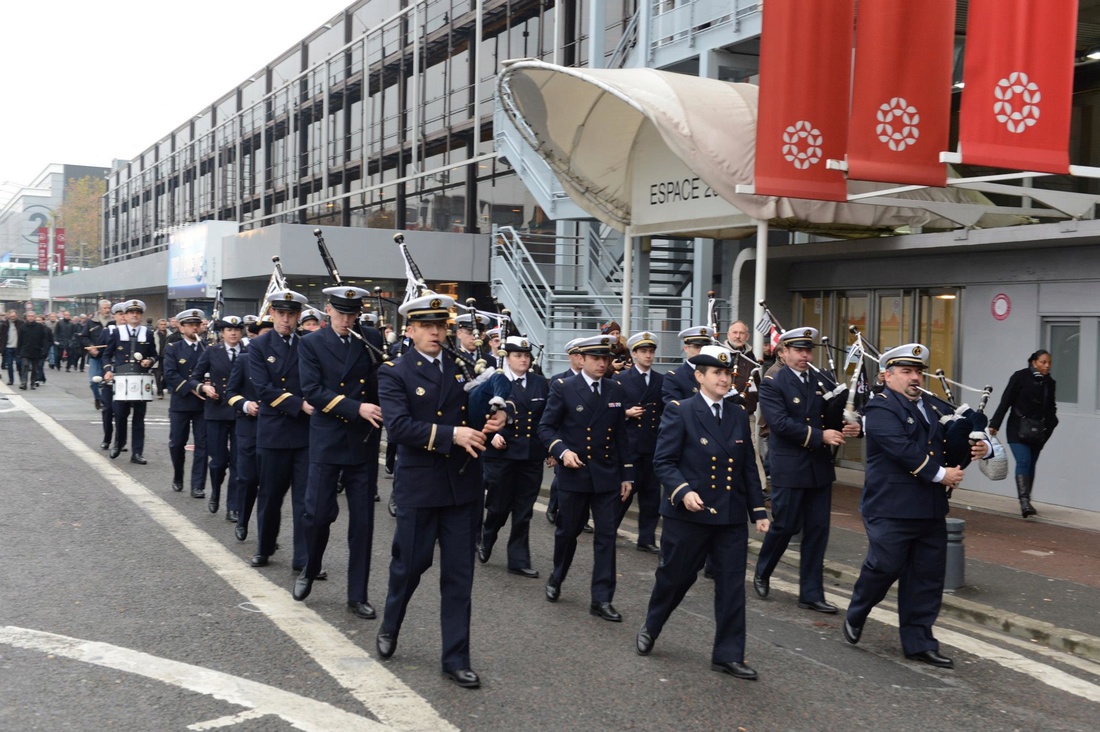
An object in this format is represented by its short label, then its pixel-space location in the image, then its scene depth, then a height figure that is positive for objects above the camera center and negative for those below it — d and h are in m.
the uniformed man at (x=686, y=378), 9.50 -0.43
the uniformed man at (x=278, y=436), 8.39 -0.91
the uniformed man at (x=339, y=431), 7.29 -0.74
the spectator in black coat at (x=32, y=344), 29.59 -0.79
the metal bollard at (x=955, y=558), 8.20 -1.68
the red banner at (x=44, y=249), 93.94 +5.83
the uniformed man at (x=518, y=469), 8.88 -1.21
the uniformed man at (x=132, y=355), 14.45 -0.51
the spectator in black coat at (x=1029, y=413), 11.79 -0.83
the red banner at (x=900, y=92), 10.55 +2.37
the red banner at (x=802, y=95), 11.75 +2.60
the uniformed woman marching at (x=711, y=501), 6.26 -1.00
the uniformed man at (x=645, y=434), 9.86 -0.97
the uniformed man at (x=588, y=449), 7.83 -0.88
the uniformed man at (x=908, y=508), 6.67 -1.08
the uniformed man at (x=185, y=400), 12.02 -0.92
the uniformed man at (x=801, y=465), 7.96 -0.99
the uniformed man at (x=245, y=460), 9.41 -1.22
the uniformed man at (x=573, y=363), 8.18 -0.30
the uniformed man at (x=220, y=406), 11.07 -0.90
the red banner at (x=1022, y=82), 9.11 +2.15
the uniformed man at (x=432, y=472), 5.98 -0.84
